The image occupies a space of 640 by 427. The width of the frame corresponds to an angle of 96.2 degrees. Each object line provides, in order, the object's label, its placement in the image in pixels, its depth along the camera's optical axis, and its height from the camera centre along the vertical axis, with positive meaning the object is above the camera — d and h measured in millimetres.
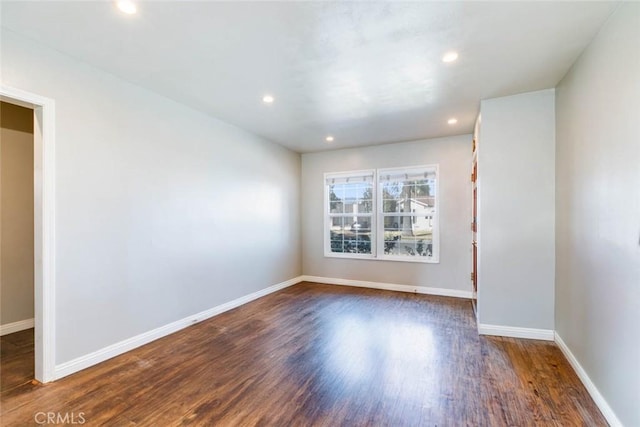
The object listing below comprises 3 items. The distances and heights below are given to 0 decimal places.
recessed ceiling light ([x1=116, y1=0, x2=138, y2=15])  1855 +1366
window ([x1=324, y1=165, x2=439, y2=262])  5156 -27
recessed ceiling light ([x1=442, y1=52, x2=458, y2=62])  2442 +1352
